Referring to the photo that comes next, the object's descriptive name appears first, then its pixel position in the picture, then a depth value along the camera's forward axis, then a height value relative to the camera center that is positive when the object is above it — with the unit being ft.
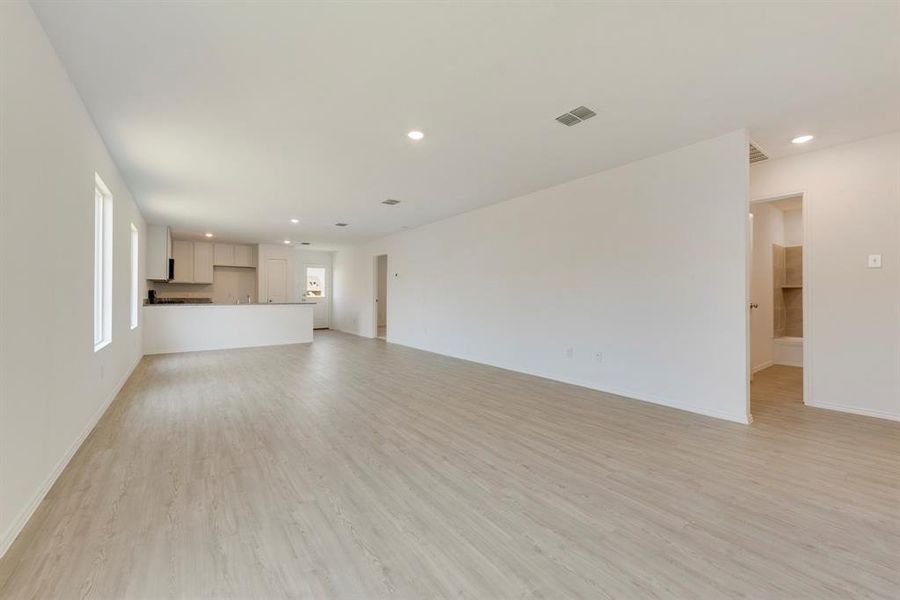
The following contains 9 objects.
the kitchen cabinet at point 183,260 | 30.76 +3.44
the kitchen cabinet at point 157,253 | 24.85 +3.26
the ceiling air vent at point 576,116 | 9.71 +4.96
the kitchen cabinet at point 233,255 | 32.65 +4.15
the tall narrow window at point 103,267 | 12.02 +1.17
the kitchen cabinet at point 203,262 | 31.53 +3.38
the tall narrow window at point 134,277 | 18.96 +1.28
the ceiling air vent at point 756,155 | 12.21 +4.96
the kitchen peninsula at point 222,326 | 23.86 -1.64
